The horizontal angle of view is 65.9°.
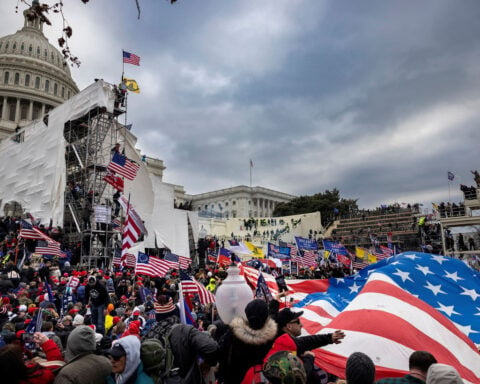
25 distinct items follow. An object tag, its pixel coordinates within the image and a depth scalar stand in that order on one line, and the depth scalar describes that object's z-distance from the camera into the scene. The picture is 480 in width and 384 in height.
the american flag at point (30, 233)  14.10
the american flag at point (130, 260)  16.46
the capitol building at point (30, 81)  63.75
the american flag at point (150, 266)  10.79
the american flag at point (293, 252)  19.32
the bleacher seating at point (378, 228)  35.25
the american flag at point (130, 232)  13.52
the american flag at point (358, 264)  19.41
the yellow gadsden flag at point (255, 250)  20.33
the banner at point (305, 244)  18.64
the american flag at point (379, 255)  20.70
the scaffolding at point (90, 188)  21.66
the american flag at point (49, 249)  14.17
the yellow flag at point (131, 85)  26.27
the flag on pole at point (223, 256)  15.80
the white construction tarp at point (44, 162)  24.67
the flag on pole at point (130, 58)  24.22
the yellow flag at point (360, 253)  19.73
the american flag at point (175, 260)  12.27
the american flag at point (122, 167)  18.35
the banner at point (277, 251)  18.19
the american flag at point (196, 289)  7.17
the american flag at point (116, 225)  22.73
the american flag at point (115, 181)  18.27
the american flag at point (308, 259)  17.45
